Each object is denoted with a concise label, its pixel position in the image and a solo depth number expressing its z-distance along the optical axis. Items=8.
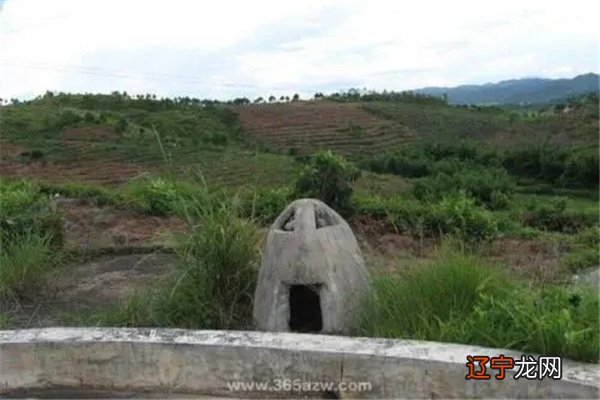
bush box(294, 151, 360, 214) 7.27
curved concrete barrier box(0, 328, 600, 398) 2.48
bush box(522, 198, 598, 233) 8.80
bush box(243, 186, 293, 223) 6.95
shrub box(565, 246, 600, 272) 5.70
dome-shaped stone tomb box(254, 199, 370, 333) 3.25
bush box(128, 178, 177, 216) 6.27
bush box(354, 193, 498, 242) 6.81
